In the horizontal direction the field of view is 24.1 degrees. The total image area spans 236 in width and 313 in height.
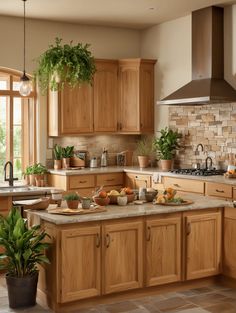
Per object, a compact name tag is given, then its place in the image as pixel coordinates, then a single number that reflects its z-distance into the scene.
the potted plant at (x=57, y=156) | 8.09
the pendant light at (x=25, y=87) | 6.10
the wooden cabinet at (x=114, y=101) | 8.06
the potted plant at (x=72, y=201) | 4.88
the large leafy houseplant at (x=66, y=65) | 6.85
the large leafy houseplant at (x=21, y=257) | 4.80
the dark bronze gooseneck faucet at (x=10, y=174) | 7.37
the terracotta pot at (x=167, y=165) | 7.98
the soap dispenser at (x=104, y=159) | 8.55
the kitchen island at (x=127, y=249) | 4.70
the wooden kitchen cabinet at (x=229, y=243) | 5.45
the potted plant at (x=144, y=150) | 8.40
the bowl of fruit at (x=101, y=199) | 5.20
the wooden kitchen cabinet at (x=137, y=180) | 7.74
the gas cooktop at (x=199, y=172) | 7.07
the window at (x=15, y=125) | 7.82
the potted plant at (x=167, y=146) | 8.01
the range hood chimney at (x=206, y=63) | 7.09
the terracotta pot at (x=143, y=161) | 8.38
